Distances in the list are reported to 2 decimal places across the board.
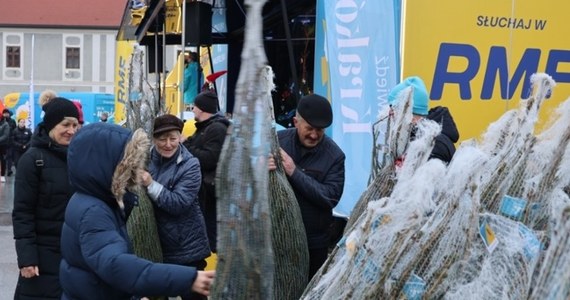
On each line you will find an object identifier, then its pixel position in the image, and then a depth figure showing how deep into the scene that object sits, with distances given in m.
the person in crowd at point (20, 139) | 19.91
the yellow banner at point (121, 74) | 13.46
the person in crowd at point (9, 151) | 19.77
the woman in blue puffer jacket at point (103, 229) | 2.84
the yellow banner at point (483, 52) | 5.35
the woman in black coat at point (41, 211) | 4.49
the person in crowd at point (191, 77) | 10.98
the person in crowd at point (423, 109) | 4.25
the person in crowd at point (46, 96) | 6.31
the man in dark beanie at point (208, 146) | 5.97
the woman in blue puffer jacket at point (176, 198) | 4.96
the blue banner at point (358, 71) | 5.23
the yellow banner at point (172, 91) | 11.26
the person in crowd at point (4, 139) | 18.89
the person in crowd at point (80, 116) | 4.82
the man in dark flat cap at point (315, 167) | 4.55
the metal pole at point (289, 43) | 6.63
